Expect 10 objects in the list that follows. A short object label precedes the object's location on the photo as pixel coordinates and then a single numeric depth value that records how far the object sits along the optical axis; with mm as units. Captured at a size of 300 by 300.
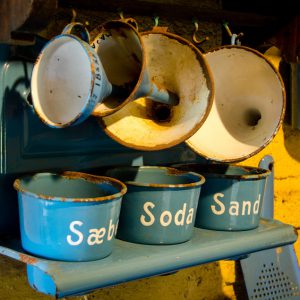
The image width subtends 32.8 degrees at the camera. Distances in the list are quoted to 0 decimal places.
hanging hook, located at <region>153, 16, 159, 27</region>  1122
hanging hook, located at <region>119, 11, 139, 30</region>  965
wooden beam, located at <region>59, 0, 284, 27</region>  1113
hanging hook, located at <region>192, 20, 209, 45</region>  1138
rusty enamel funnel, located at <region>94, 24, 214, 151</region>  1031
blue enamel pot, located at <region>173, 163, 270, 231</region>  1109
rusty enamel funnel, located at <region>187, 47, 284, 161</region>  1194
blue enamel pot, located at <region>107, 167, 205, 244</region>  979
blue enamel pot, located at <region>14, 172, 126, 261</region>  862
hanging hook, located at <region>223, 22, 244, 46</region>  1213
